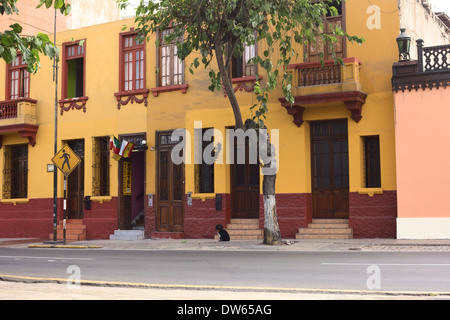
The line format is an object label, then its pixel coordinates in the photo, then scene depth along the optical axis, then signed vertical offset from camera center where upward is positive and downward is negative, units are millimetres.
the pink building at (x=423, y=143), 18875 +1402
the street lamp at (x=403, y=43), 19266 +4429
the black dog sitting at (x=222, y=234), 20125 -1283
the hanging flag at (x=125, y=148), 23922 +1715
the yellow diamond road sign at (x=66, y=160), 21516 +1173
